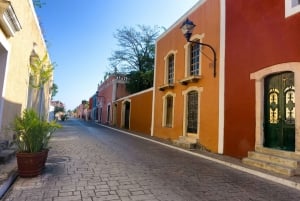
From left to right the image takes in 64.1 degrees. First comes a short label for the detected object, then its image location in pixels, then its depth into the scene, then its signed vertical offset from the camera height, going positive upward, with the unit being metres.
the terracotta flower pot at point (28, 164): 4.37 -0.94
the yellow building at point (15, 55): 5.12 +1.49
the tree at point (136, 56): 25.84 +6.58
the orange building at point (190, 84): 9.17 +1.57
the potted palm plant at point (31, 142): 4.41 -0.56
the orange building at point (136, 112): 16.20 +0.33
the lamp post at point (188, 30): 8.79 +3.24
